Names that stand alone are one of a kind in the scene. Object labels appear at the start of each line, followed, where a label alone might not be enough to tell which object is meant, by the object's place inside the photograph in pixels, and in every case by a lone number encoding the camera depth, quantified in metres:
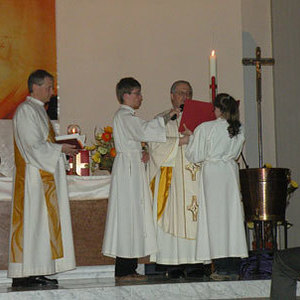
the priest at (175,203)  7.46
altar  7.80
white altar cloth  7.84
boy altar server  7.23
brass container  7.87
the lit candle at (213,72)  7.03
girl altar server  7.14
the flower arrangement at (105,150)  8.37
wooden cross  9.08
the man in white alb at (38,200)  6.95
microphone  7.51
